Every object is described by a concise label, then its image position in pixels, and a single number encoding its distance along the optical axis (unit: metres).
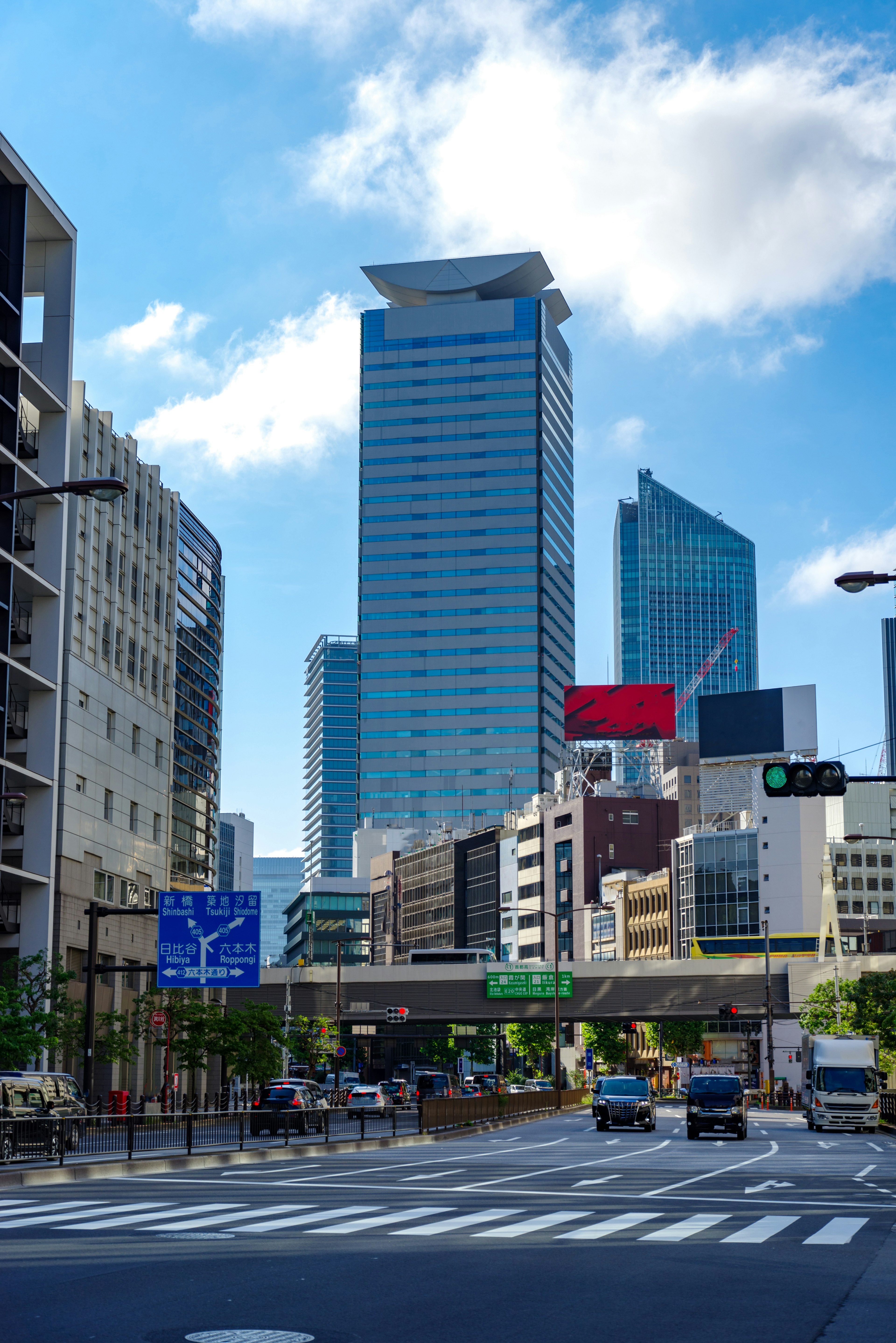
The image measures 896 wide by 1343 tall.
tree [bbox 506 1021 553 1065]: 148.00
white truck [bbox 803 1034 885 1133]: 54.03
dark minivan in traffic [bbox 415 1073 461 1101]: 98.06
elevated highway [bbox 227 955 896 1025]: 99.31
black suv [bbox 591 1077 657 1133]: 51.59
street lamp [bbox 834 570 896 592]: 24.05
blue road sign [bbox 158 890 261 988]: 41.44
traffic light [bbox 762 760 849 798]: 20.52
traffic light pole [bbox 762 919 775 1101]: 94.62
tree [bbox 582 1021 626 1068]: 141.50
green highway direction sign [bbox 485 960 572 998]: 96.12
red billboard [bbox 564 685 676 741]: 155.50
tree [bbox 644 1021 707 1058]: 147.12
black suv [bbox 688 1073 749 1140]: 46.22
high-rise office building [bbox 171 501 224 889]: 151.38
